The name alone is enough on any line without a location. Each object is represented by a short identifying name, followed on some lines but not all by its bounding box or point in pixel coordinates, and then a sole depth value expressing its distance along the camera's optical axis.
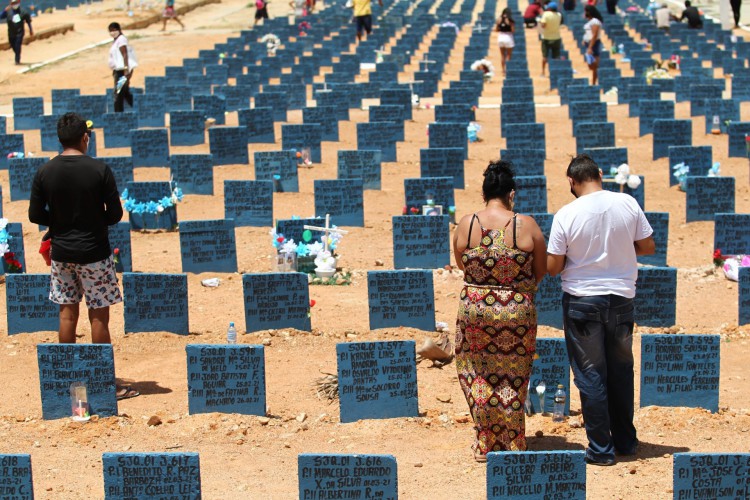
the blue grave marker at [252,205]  14.23
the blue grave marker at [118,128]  19.44
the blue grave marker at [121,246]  12.05
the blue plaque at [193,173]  16.02
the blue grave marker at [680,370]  8.03
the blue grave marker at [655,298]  10.21
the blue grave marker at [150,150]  17.86
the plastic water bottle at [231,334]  9.74
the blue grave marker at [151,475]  6.31
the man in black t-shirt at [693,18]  34.41
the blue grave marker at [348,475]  6.30
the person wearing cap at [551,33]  25.58
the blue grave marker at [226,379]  8.12
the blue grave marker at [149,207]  14.35
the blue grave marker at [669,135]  17.89
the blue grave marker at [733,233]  12.31
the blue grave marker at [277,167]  16.09
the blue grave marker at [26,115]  21.66
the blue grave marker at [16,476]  6.42
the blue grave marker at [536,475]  6.23
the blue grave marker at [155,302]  10.15
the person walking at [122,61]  20.26
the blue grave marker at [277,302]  10.13
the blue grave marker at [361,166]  16.28
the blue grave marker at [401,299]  10.09
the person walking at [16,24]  30.65
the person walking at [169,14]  40.25
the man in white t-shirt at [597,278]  6.95
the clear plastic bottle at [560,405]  7.93
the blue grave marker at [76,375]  8.12
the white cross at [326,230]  12.09
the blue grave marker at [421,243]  12.20
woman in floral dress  6.87
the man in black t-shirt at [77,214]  8.32
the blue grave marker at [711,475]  6.17
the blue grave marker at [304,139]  18.03
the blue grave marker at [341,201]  14.12
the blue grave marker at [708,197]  14.19
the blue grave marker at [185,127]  19.58
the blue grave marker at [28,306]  10.24
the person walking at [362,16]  33.11
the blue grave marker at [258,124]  19.52
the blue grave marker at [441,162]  15.84
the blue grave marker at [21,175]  15.98
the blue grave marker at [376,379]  8.02
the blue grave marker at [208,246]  12.18
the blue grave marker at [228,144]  17.94
